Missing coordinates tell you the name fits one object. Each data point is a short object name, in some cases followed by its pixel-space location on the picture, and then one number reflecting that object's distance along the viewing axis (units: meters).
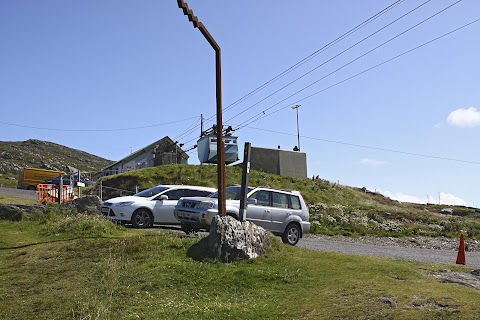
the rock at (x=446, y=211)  55.69
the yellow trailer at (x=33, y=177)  50.56
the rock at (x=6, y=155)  138.62
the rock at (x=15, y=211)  19.05
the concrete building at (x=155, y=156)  61.66
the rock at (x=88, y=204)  19.50
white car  18.42
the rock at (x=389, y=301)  7.24
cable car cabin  39.38
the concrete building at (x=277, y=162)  47.94
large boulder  10.72
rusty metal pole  13.03
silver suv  14.98
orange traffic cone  13.15
